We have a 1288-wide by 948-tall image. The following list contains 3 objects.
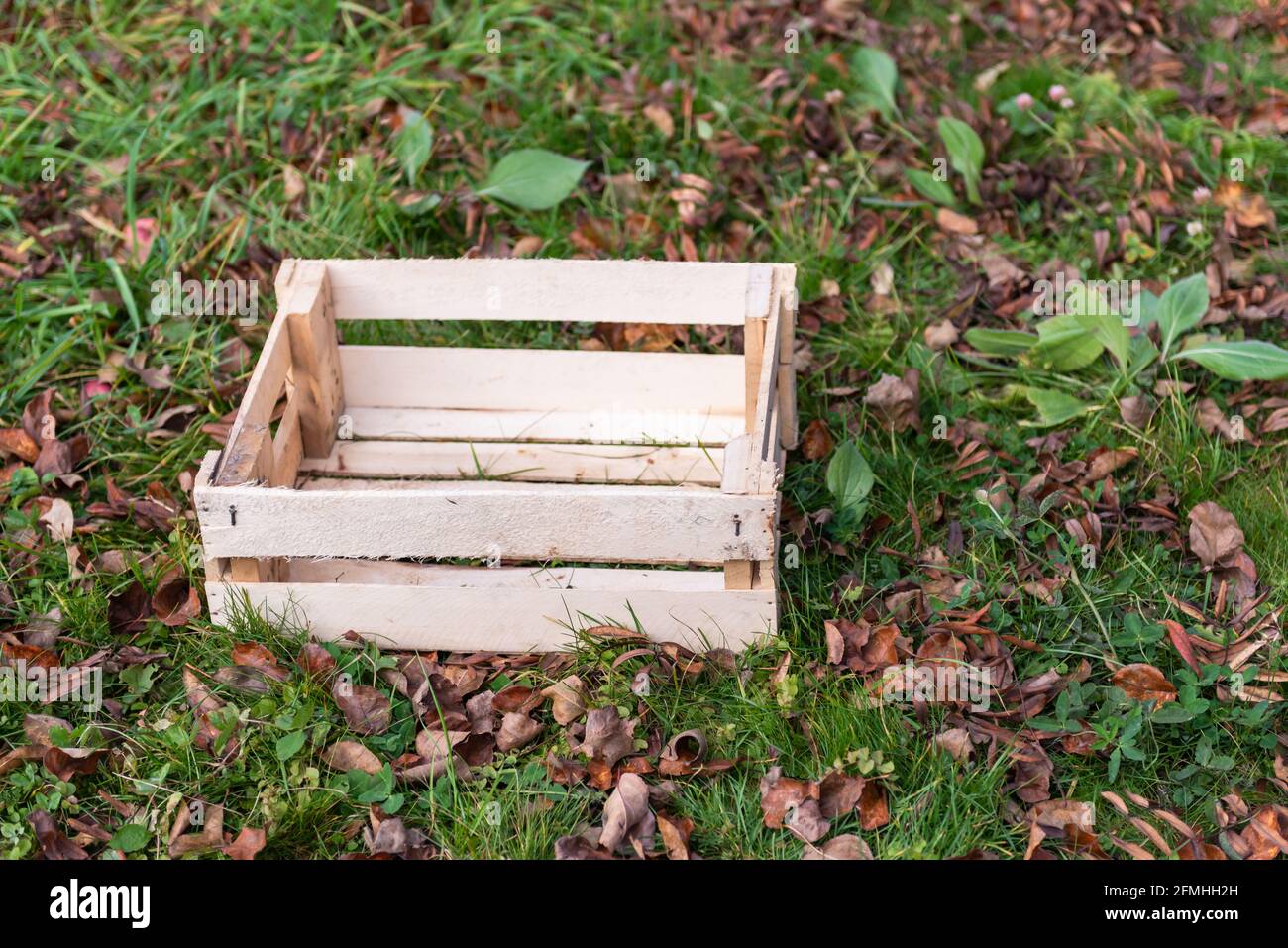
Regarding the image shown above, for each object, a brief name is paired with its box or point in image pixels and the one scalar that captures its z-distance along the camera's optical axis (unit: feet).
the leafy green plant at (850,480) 11.49
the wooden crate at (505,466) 9.78
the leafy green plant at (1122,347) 12.33
